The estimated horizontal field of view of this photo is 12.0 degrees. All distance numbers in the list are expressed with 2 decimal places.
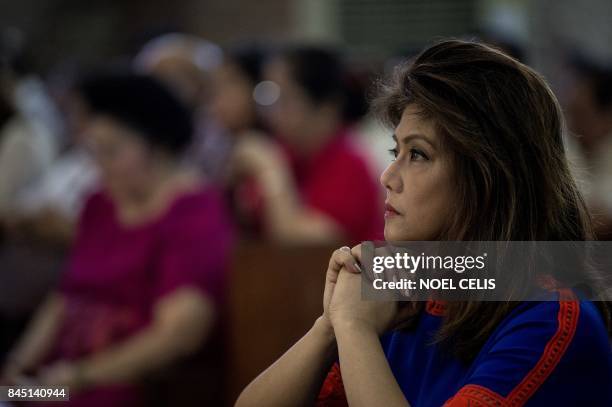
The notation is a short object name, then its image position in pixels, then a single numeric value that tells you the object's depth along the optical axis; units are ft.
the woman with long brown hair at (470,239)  11.79
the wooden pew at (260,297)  16.52
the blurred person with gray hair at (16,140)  23.89
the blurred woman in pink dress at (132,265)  16.61
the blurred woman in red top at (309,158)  19.50
